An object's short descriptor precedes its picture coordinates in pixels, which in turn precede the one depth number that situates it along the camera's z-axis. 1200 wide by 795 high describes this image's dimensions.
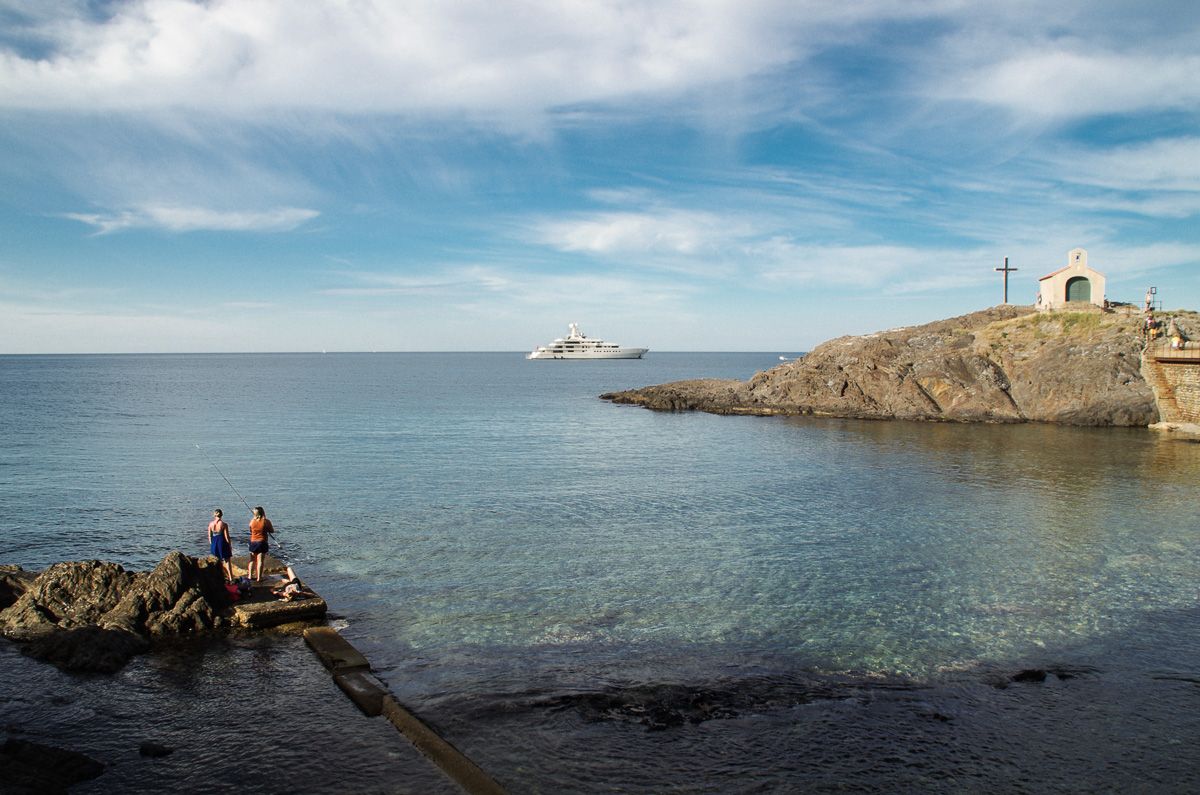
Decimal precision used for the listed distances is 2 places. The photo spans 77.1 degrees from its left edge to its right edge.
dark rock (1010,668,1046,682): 14.26
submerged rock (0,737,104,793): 10.07
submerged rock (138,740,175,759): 11.42
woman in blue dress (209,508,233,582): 18.48
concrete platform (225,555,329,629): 16.70
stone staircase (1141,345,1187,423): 55.03
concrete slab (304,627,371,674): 14.57
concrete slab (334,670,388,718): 12.94
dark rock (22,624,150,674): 14.55
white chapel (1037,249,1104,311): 70.56
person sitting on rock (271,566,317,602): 17.44
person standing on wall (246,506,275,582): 18.20
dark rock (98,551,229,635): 16.11
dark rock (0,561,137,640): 16.05
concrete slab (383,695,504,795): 10.45
